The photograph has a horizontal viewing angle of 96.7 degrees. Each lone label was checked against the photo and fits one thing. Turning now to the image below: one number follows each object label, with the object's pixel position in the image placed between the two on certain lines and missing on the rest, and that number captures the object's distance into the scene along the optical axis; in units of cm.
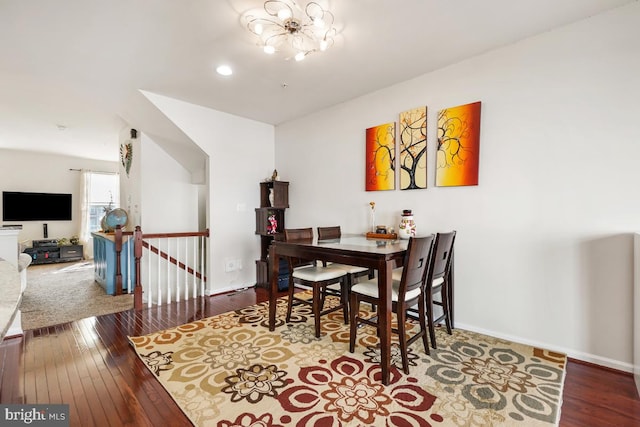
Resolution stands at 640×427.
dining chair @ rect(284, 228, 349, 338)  254
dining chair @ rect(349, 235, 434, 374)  190
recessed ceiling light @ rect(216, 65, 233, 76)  279
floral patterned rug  158
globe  476
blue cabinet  432
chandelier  195
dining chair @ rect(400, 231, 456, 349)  221
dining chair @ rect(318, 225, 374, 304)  274
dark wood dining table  188
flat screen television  661
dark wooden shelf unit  425
